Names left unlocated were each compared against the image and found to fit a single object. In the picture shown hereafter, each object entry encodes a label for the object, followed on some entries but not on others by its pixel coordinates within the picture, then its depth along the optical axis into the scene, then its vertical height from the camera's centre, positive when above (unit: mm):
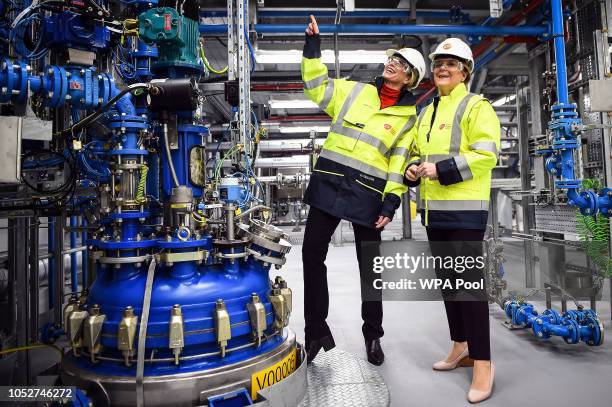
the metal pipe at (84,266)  3208 -341
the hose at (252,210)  1829 +44
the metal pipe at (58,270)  2568 -287
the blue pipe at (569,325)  2135 -611
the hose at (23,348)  1842 -549
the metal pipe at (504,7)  3368 +1738
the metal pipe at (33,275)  2350 -286
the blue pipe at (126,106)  1610 +465
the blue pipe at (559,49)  2848 +1156
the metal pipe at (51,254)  2969 -202
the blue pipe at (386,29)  3654 +1691
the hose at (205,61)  2207 +913
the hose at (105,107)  1512 +430
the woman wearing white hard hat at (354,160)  1921 +268
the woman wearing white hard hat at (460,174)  1711 +167
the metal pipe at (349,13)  3852 +1960
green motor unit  1698 +785
